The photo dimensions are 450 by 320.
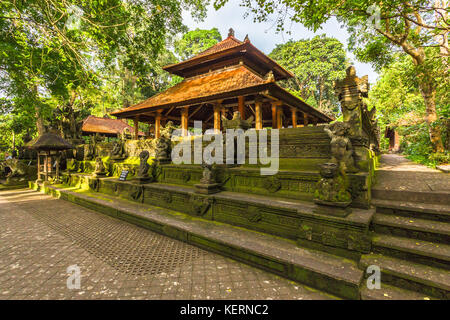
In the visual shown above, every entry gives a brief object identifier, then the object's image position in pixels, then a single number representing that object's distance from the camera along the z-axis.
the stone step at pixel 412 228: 2.63
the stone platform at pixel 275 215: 2.74
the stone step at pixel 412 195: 3.19
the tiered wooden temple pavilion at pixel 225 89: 9.14
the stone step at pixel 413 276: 2.10
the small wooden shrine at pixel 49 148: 9.60
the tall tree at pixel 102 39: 5.89
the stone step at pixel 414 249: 2.35
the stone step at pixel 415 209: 2.90
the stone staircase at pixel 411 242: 2.18
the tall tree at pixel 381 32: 5.94
